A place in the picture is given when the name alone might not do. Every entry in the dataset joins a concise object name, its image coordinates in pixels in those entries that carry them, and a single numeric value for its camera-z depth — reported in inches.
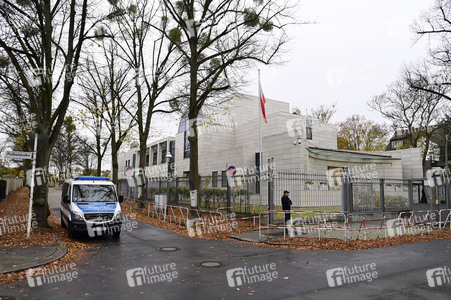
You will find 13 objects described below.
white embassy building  1026.1
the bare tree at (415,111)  1358.3
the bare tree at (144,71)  881.5
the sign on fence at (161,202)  798.6
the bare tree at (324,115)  2060.3
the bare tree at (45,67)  506.3
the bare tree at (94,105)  889.0
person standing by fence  565.0
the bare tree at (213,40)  672.4
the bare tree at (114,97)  985.2
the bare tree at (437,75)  788.0
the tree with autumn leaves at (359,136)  2097.7
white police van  472.4
